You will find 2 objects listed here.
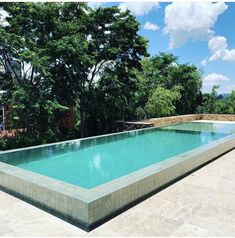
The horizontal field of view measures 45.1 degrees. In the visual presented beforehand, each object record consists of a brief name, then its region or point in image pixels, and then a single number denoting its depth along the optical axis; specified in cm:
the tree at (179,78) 2248
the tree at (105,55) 1363
